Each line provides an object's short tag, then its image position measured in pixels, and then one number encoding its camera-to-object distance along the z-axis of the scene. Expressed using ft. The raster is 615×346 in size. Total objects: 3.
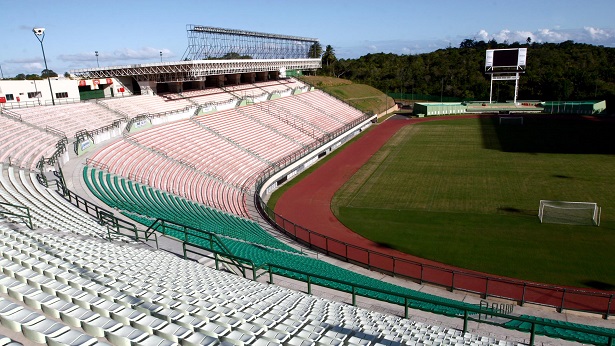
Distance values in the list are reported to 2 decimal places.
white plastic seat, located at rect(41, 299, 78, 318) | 21.49
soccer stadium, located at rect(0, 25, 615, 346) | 23.04
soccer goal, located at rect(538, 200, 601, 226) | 77.92
